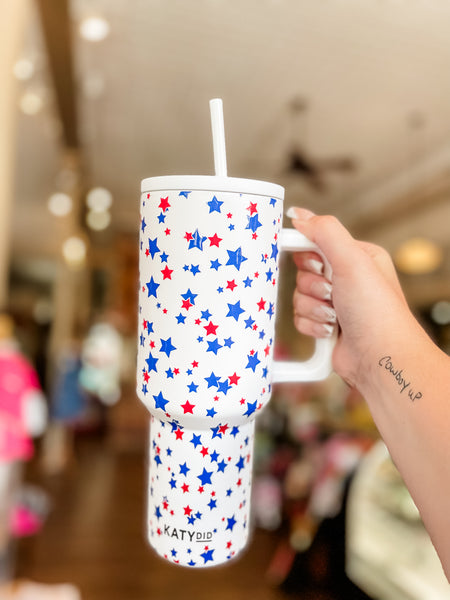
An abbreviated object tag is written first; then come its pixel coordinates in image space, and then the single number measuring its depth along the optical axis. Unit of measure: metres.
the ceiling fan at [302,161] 3.09
